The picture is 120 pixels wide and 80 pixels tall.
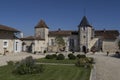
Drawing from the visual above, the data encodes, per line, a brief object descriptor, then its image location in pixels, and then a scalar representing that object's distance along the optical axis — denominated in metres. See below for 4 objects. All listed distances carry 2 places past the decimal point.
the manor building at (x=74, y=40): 53.94
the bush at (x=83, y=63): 18.58
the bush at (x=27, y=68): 13.78
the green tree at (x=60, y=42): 55.77
